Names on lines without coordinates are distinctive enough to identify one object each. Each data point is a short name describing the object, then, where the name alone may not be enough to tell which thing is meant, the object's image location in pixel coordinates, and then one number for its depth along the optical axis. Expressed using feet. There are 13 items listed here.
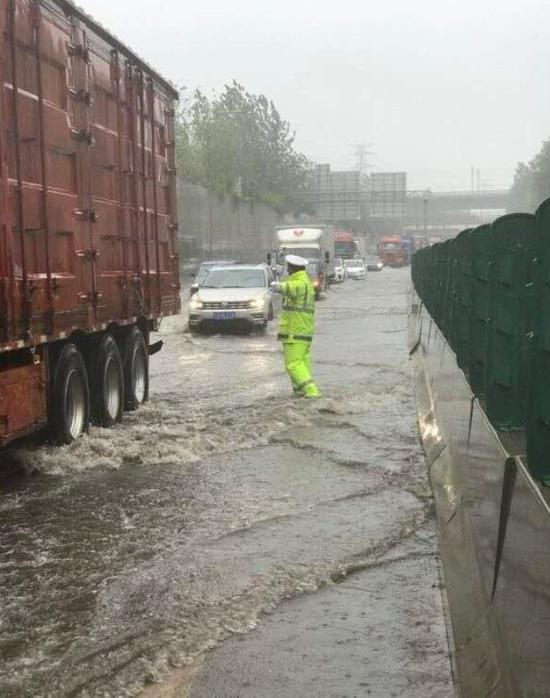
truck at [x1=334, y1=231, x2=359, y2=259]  269.23
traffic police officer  42.34
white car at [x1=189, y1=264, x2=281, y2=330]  82.17
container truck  25.26
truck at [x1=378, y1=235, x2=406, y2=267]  360.89
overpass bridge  449.48
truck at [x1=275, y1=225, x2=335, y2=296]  161.79
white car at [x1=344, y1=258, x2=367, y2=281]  240.73
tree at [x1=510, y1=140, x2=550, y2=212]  409.28
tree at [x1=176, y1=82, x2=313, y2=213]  237.86
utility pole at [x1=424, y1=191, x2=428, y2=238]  426.92
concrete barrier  10.17
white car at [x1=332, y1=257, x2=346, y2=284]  205.16
